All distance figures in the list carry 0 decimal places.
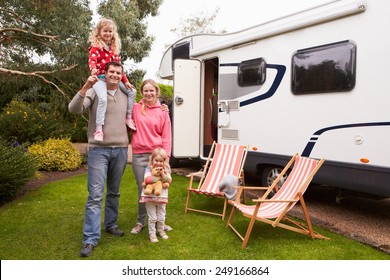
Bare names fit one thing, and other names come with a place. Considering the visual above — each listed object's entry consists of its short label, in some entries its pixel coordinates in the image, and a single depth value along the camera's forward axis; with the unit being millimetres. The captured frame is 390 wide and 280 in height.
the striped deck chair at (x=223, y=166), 5074
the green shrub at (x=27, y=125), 8227
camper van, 4059
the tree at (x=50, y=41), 8664
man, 3404
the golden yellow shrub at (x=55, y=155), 7855
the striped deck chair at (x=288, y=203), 3619
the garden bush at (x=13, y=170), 5207
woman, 3715
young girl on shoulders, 3670
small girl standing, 3580
